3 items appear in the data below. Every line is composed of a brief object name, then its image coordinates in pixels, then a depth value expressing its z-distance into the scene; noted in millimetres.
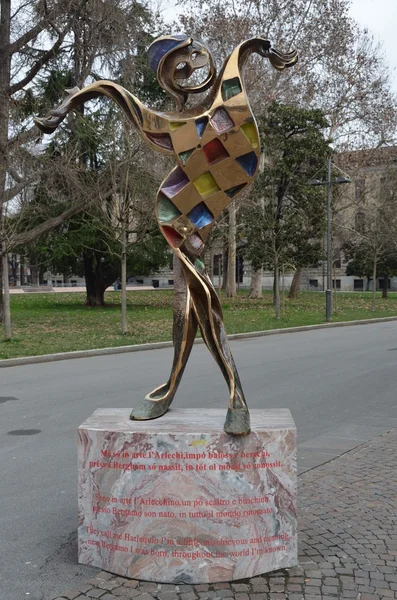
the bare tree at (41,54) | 18719
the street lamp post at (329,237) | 23652
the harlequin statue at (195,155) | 4500
